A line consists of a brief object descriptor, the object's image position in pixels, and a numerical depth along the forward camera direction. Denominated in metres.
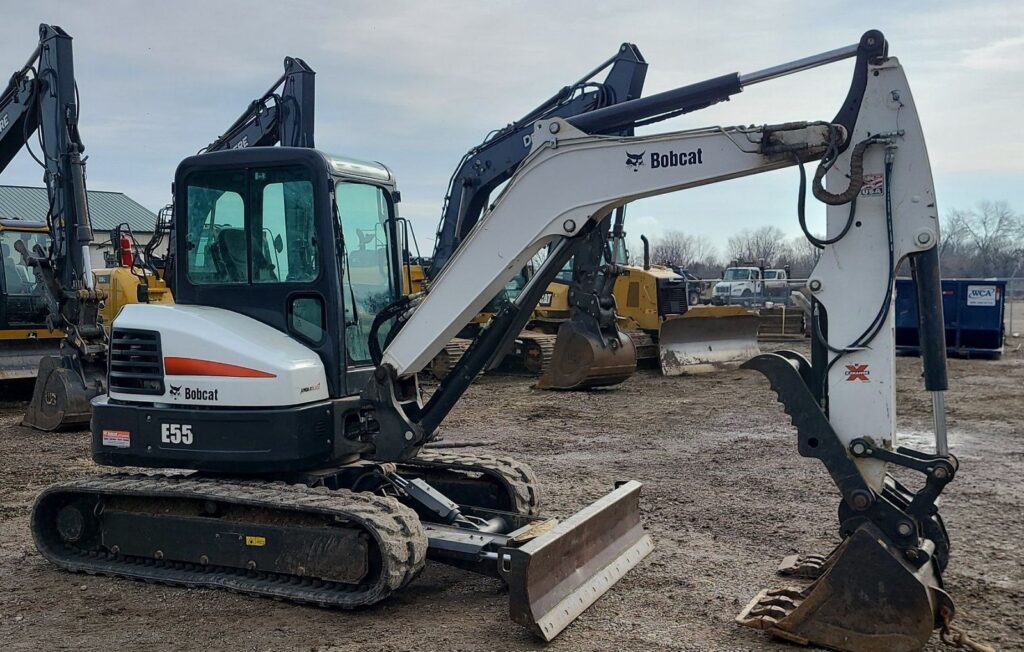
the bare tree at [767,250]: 66.12
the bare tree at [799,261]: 56.03
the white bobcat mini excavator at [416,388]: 4.70
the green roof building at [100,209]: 42.44
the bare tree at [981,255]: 60.12
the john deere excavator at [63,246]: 11.71
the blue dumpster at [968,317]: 20.12
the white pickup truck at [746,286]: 31.17
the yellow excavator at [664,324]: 16.91
